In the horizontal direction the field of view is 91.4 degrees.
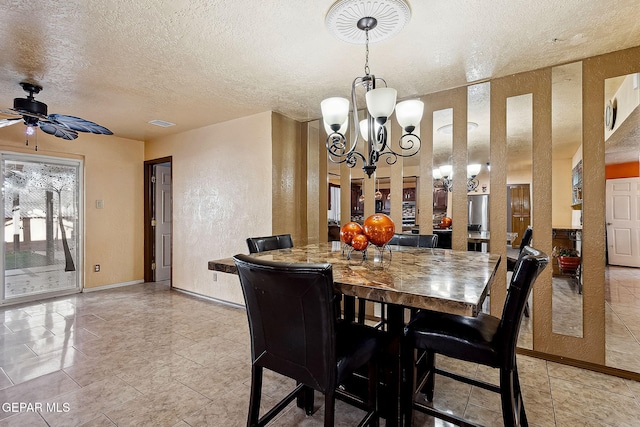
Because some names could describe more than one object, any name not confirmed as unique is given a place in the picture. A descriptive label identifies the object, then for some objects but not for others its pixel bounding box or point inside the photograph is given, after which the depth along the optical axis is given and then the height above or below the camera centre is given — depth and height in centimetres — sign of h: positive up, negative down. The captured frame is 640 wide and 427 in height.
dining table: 108 -29
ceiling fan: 274 +86
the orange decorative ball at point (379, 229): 183 -11
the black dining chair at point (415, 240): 260 -25
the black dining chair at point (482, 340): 134 -60
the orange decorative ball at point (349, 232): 189 -13
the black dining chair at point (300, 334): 116 -52
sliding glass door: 403 -20
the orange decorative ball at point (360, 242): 184 -18
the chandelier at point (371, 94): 175 +70
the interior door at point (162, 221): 542 -16
